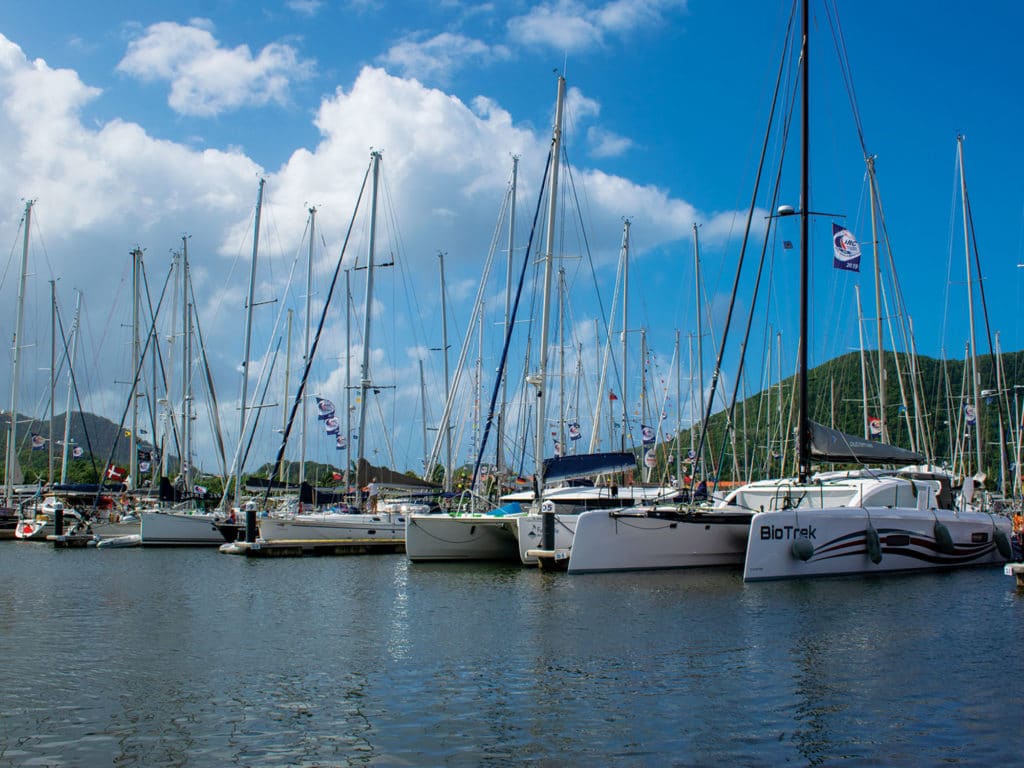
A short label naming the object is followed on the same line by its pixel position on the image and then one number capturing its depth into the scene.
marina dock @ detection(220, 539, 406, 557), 34.94
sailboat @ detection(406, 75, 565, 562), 30.31
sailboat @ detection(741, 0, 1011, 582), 22.62
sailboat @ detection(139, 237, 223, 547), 40.56
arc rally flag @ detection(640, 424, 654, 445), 48.31
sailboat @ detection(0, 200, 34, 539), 53.09
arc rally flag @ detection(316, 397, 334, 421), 43.94
